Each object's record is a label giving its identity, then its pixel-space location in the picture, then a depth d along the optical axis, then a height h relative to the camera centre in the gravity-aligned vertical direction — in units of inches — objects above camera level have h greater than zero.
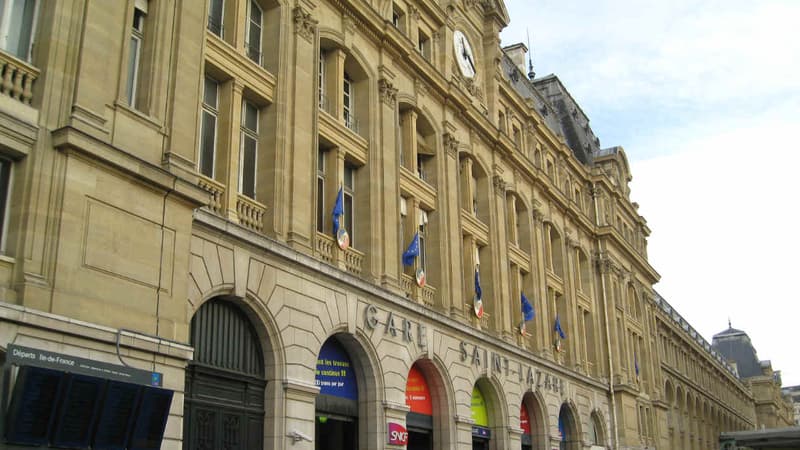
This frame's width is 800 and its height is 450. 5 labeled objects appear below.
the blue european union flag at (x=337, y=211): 1027.9 +323.3
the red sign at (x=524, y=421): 1499.8 +121.4
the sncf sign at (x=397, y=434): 1032.2 +69.7
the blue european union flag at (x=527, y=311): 1542.8 +311.4
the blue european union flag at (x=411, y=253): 1171.3 +313.1
